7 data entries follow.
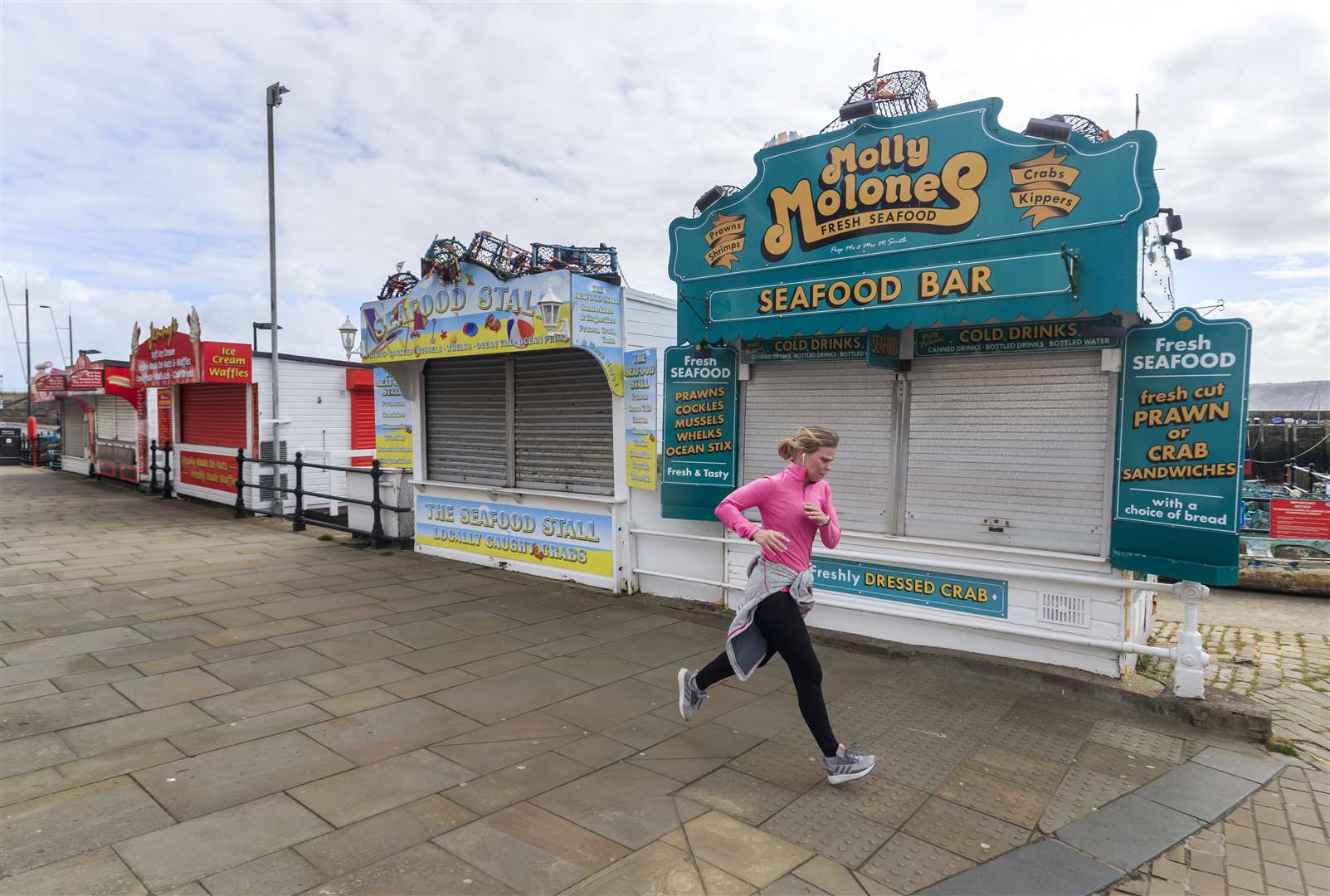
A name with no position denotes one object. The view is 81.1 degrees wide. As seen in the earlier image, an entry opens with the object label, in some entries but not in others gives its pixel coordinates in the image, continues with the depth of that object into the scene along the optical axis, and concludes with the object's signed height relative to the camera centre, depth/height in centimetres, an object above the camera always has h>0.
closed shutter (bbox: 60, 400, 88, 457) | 2591 -96
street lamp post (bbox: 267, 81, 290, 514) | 1427 +339
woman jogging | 400 -84
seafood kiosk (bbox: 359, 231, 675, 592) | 792 +18
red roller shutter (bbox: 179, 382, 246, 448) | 1670 -21
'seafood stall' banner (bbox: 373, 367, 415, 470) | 1162 -26
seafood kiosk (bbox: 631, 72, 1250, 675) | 496 +32
